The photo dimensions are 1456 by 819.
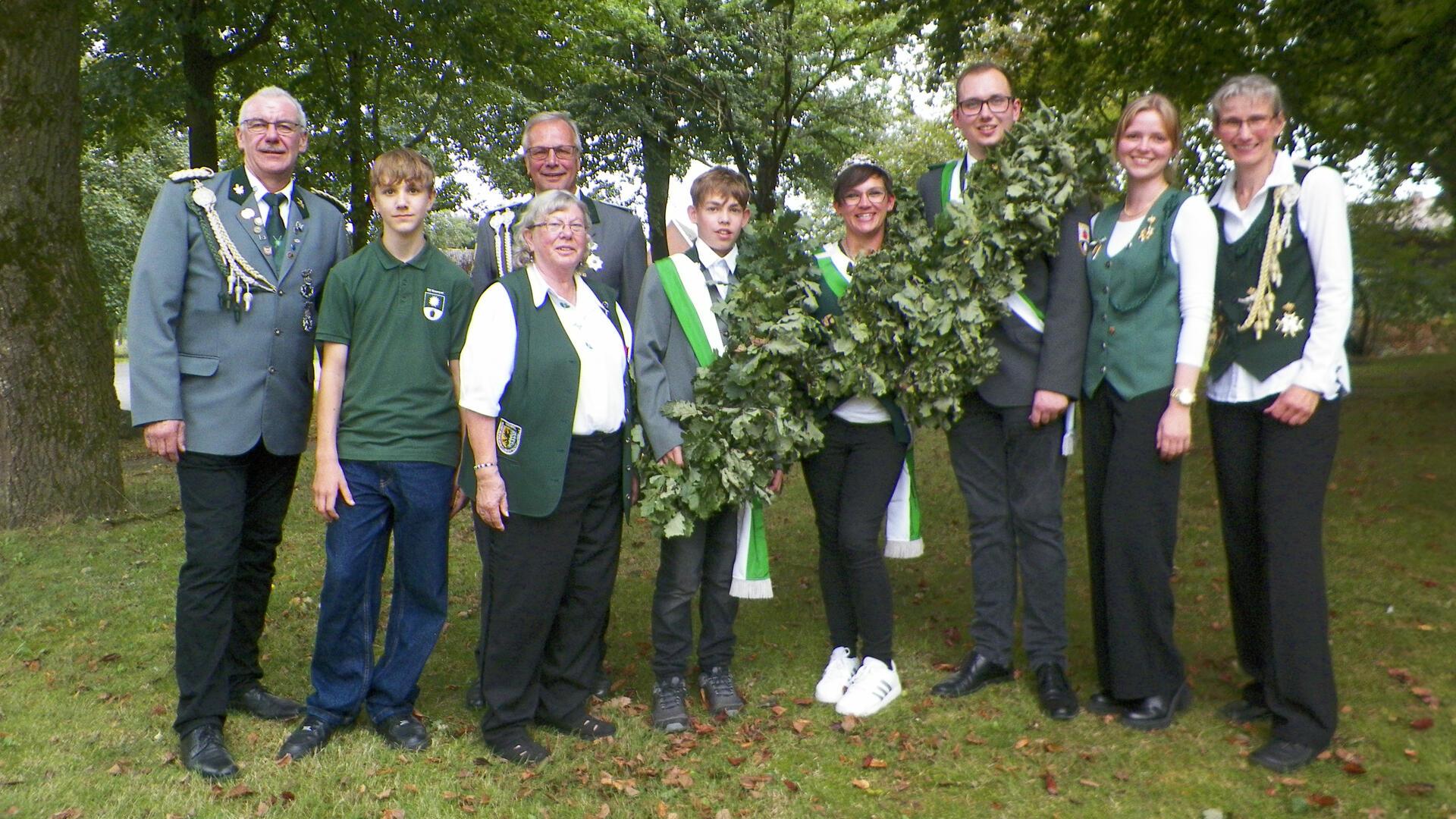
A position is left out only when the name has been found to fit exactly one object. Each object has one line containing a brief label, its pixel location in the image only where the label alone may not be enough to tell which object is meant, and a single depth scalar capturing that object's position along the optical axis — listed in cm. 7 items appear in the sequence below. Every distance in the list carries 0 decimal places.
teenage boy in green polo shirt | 444
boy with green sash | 480
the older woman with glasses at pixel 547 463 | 442
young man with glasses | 475
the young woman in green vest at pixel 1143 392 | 446
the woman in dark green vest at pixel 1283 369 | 424
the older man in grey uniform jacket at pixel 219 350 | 433
